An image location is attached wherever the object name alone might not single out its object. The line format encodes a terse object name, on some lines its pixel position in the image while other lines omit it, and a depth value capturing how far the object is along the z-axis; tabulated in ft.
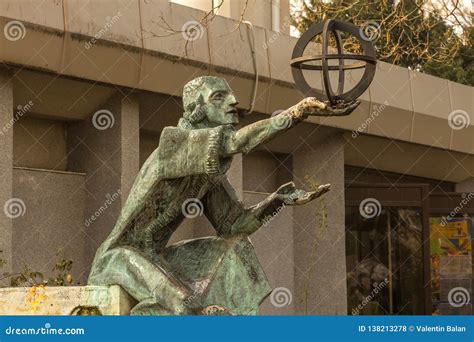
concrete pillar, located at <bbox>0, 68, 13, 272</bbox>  47.42
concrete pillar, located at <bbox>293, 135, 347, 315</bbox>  67.00
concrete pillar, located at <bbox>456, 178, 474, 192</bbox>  84.43
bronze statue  28.45
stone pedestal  28.89
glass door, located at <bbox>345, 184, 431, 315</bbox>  73.61
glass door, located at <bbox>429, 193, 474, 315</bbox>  80.53
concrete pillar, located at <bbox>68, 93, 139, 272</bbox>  52.80
